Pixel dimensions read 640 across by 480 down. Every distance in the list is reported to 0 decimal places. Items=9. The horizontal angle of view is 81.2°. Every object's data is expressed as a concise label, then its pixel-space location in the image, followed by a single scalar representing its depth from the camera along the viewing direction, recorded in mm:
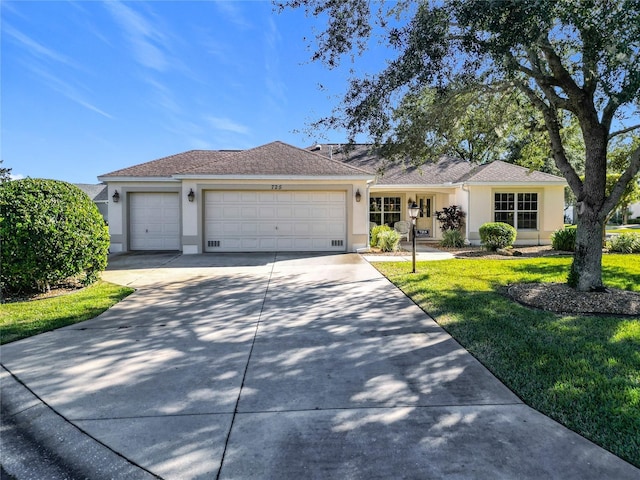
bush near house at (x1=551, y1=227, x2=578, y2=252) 13555
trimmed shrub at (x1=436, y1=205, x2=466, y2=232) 17359
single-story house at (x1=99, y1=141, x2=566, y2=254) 14062
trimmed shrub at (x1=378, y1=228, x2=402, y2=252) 14312
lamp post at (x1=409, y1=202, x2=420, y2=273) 10570
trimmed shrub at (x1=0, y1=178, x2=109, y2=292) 7043
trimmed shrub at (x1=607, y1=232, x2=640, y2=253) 13289
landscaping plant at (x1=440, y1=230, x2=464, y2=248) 16062
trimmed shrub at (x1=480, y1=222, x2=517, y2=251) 14008
